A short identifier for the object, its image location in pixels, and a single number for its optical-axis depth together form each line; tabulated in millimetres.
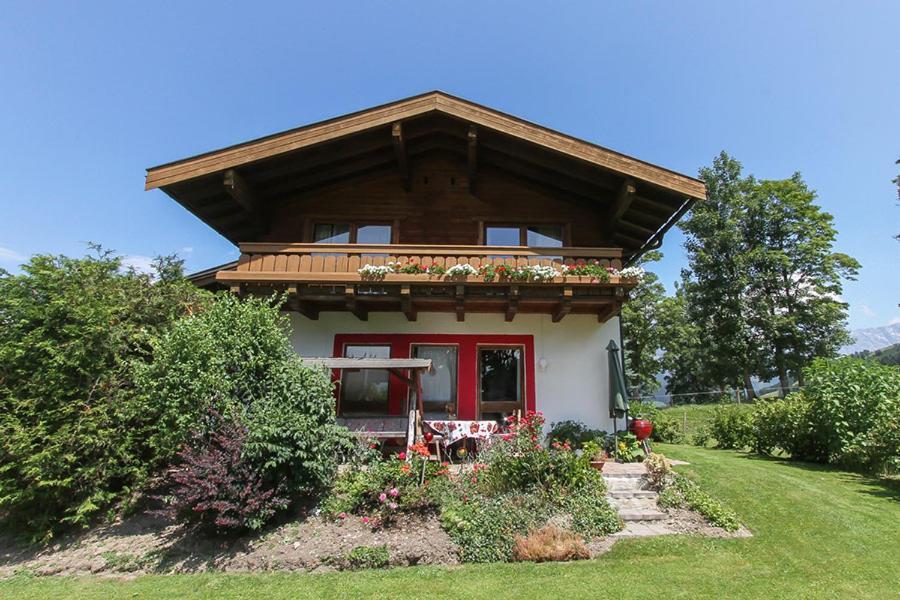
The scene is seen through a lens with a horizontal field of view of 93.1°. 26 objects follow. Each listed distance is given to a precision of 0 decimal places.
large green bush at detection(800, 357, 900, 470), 7984
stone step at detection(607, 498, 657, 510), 6469
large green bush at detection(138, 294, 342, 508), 5926
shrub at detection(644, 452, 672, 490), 6922
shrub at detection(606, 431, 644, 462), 8523
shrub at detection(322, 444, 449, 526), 5840
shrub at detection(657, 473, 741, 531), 5891
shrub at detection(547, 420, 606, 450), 9023
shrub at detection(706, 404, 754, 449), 12383
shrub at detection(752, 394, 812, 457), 9883
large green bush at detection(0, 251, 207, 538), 5941
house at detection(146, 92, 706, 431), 9219
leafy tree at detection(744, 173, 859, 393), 25312
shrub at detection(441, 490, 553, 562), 5223
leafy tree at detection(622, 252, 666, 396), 28891
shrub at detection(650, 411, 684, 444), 16891
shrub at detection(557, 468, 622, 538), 5699
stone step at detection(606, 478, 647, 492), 6916
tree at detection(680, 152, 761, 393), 26672
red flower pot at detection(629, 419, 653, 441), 9102
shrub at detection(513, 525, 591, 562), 5105
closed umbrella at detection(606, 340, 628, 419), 8875
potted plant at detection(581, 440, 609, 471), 7408
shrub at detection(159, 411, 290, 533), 5332
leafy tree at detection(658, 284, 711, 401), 27569
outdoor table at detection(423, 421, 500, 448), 8125
